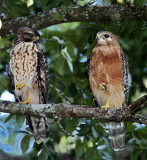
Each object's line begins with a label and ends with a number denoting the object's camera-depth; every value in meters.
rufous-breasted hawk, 10.80
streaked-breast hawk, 11.53
